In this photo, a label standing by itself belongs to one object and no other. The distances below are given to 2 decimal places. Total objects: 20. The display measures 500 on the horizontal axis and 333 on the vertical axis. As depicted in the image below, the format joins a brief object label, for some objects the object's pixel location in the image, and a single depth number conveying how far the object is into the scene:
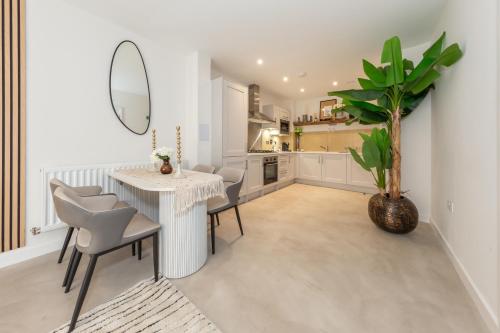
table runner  1.48
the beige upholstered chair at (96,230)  1.16
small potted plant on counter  6.48
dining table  1.52
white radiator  2.00
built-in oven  4.49
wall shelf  5.47
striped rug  1.19
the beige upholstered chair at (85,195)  1.58
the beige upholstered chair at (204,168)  2.72
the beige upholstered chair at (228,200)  2.07
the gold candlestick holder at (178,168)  1.83
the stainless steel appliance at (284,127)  5.81
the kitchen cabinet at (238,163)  3.54
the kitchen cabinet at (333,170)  4.78
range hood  4.71
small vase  2.04
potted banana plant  2.08
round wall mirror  2.56
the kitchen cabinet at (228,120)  3.43
